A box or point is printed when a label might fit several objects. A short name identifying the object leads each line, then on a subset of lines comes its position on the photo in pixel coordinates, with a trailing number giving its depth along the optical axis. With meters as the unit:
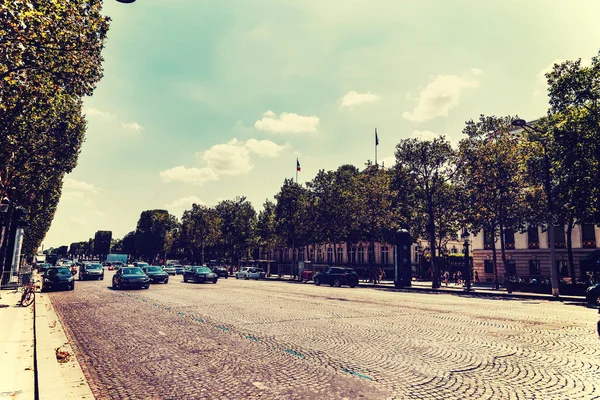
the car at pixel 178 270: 61.37
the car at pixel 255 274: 51.12
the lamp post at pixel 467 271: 29.38
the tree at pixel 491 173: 29.62
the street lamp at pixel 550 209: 23.93
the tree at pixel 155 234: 104.06
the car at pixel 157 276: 31.06
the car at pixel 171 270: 57.67
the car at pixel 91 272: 35.88
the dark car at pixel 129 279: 24.20
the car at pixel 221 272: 50.06
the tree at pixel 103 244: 103.93
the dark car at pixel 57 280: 22.91
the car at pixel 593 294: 18.81
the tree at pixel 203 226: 74.50
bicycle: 14.93
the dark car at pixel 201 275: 33.59
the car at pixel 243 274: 51.93
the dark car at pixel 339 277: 33.50
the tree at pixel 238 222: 66.56
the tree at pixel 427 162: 33.97
